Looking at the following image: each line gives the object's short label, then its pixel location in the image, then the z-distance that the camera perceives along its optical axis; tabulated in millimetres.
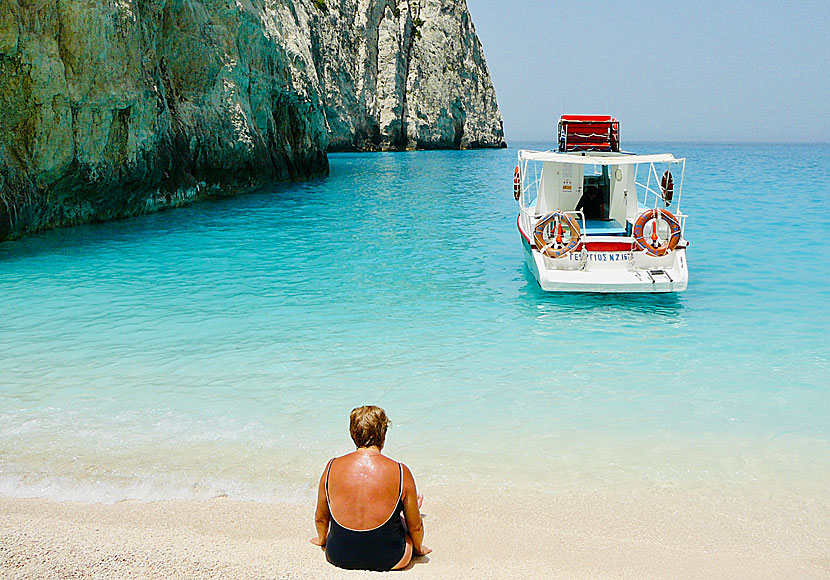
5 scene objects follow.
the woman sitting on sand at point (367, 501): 4230
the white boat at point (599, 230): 13578
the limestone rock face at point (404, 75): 75750
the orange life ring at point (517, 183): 19431
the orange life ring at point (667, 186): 16500
